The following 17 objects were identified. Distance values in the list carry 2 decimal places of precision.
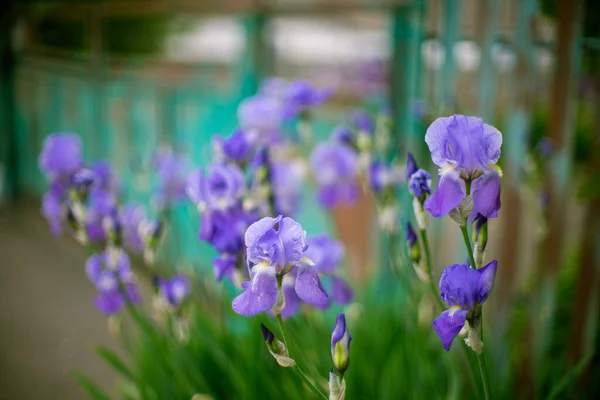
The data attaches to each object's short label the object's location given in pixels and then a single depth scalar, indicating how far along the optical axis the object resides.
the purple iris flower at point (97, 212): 1.28
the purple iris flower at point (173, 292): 1.23
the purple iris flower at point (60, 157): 1.25
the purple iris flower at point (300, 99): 1.46
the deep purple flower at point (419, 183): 0.84
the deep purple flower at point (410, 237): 0.90
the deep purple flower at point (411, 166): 0.87
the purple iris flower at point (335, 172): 1.67
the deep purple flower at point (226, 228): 1.02
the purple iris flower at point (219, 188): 1.07
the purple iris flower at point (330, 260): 1.20
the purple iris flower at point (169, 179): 1.84
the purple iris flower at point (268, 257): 0.74
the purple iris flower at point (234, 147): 1.18
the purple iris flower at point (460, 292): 0.70
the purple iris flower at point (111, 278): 1.20
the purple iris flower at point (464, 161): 0.70
